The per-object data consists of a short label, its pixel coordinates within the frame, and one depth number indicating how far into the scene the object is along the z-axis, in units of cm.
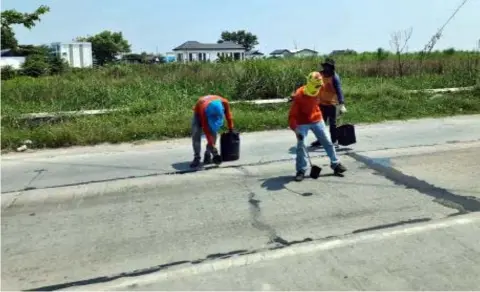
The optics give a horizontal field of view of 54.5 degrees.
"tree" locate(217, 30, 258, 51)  10125
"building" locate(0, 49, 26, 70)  4113
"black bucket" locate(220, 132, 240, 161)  736
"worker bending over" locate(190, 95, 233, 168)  657
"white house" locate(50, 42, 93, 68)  6512
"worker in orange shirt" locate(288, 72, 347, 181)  619
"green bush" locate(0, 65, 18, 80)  2248
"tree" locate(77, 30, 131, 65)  7569
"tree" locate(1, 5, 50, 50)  1416
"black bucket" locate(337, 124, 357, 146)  786
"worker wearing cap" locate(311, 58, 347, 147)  805
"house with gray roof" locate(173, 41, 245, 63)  7081
